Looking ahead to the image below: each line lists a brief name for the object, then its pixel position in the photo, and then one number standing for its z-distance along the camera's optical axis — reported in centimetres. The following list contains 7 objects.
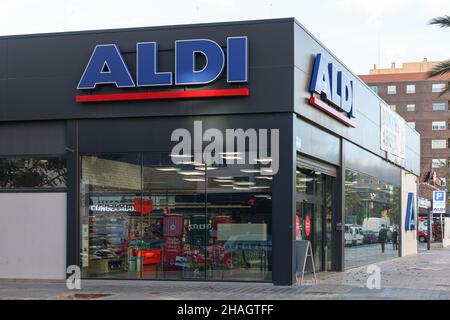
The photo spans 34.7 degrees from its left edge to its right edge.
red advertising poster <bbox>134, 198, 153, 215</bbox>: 1892
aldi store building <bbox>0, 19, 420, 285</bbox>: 1812
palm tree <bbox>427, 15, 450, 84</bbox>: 2247
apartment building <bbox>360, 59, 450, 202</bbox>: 11706
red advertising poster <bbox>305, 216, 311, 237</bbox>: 2119
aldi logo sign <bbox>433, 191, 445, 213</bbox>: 4638
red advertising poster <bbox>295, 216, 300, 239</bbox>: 1956
